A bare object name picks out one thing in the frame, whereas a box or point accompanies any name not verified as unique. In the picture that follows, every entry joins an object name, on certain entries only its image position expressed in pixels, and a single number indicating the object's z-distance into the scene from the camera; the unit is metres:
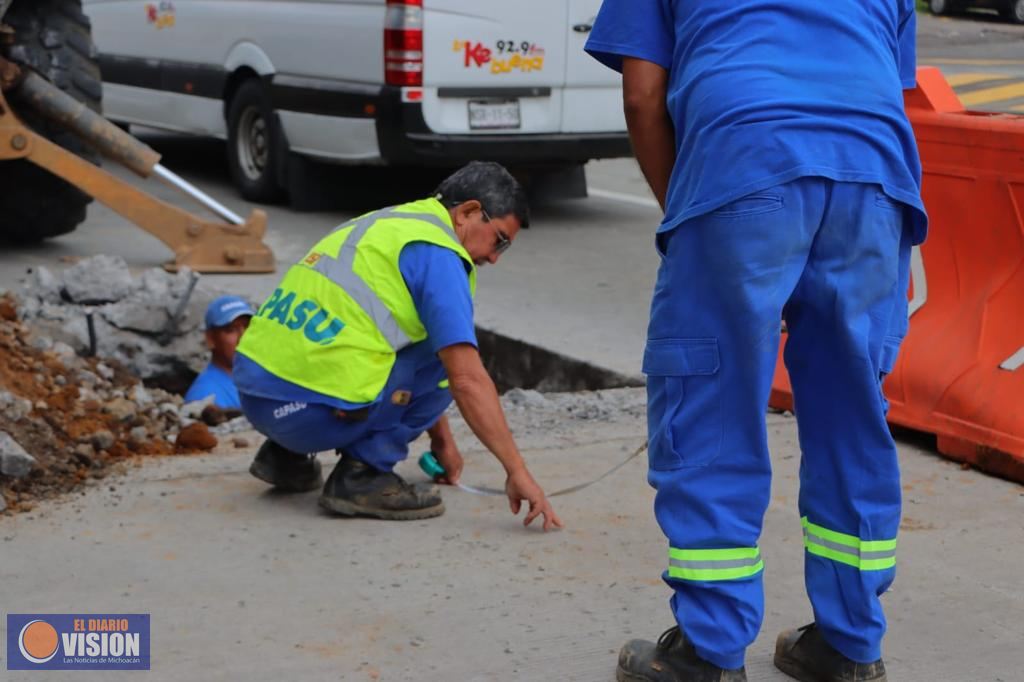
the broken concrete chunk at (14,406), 10.38
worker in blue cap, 13.20
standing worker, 6.12
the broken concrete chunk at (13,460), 9.38
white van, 18.59
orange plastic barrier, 10.05
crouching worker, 8.66
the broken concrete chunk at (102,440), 10.55
